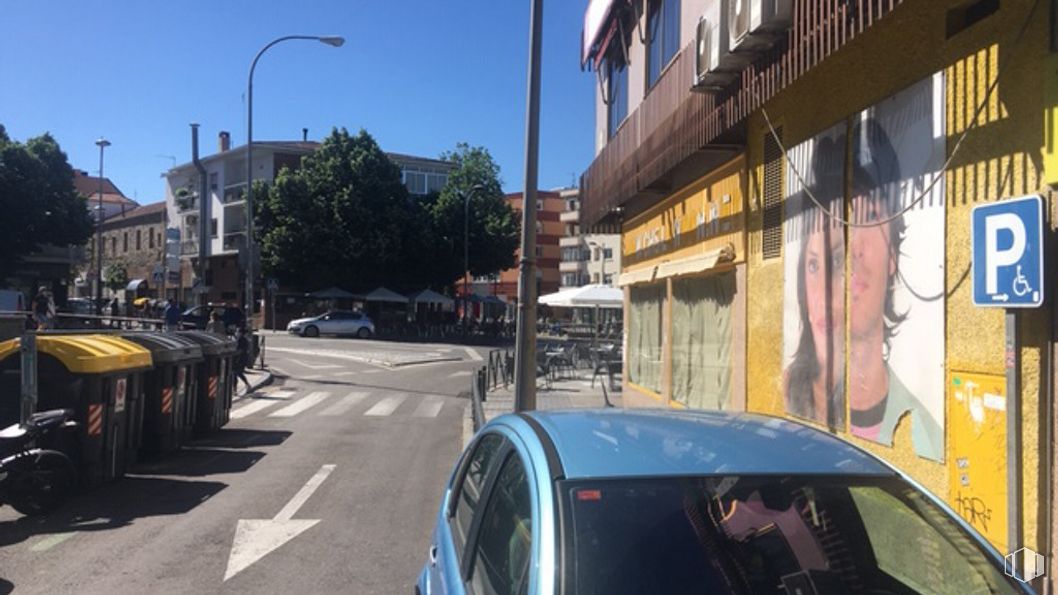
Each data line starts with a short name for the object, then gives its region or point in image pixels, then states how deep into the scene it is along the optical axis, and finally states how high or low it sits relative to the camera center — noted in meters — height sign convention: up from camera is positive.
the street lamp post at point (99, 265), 38.80 +2.61
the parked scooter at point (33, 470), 6.69 -1.31
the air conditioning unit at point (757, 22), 6.67 +2.52
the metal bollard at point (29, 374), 7.28 -0.54
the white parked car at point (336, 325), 40.47 -0.33
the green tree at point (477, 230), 47.47 +5.40
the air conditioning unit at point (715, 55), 7.66 +2.61
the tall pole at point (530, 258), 10.04 +0.79
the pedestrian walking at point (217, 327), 18.75 -0.23
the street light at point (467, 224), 46.03 +5.54
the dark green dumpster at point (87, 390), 7.76 -0.72
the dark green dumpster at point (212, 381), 11.43 -0.92
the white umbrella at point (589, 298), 22.05 +0.66
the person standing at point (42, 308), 19.11 +0.16
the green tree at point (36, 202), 40.19 +5.73
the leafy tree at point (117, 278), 64.19 +2.96
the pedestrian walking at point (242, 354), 17.56 -0.85
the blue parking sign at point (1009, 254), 3.91 +0.37
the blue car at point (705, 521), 2.20 -0.58
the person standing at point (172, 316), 18.97 +0.01
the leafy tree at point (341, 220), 43.03 +5.29
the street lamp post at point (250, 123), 23.03 +5.88
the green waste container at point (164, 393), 9.66 -0.92
